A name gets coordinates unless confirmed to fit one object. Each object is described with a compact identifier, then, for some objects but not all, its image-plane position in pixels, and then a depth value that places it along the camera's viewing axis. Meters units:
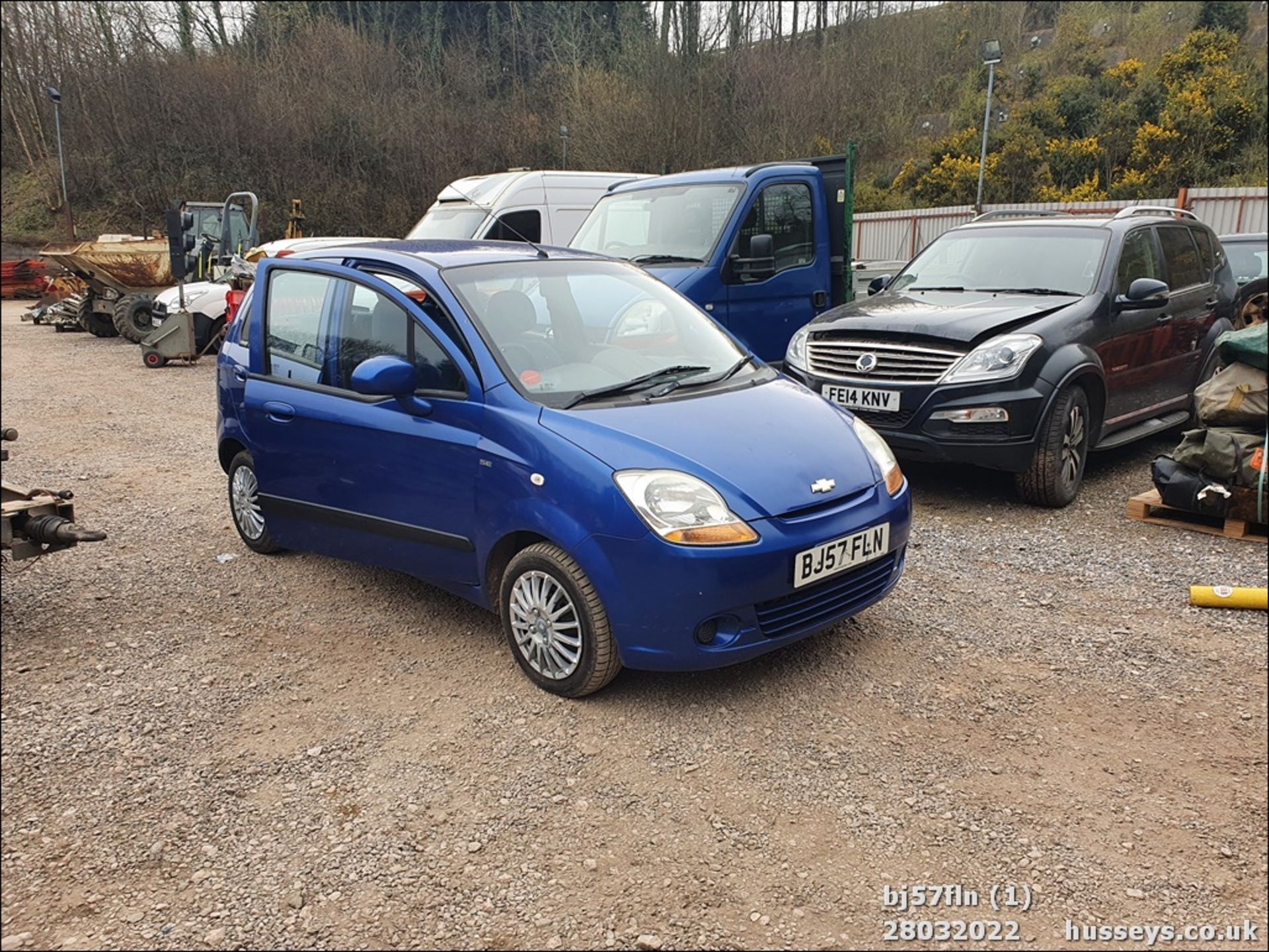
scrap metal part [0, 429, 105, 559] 4.03
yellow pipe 4.29
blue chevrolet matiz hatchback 3.41
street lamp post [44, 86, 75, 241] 26.93
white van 11.98
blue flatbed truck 8.12
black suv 5.72
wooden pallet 5.19
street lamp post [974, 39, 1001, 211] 20.31
